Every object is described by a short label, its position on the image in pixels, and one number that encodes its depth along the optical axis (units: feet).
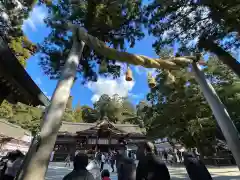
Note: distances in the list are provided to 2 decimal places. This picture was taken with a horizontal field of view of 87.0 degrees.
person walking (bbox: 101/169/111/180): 8.48
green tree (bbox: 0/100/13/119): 50.42
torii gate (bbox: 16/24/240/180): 6.64
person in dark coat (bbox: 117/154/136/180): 11.19
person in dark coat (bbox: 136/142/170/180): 6.73
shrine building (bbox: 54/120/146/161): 50.52
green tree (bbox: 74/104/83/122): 108.25
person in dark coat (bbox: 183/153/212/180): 8.36
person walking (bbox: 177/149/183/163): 49.21
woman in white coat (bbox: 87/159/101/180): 9.18
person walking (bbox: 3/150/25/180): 8.26
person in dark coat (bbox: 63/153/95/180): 5.44
